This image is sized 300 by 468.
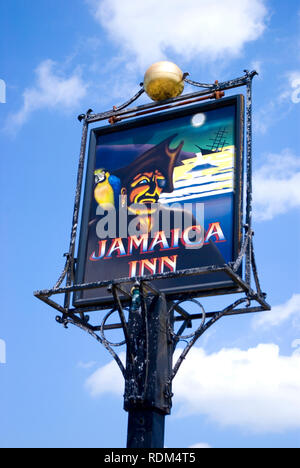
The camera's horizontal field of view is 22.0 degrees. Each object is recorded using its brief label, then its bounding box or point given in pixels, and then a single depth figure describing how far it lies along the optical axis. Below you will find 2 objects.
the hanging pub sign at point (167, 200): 10.03
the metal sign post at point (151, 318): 9.14
